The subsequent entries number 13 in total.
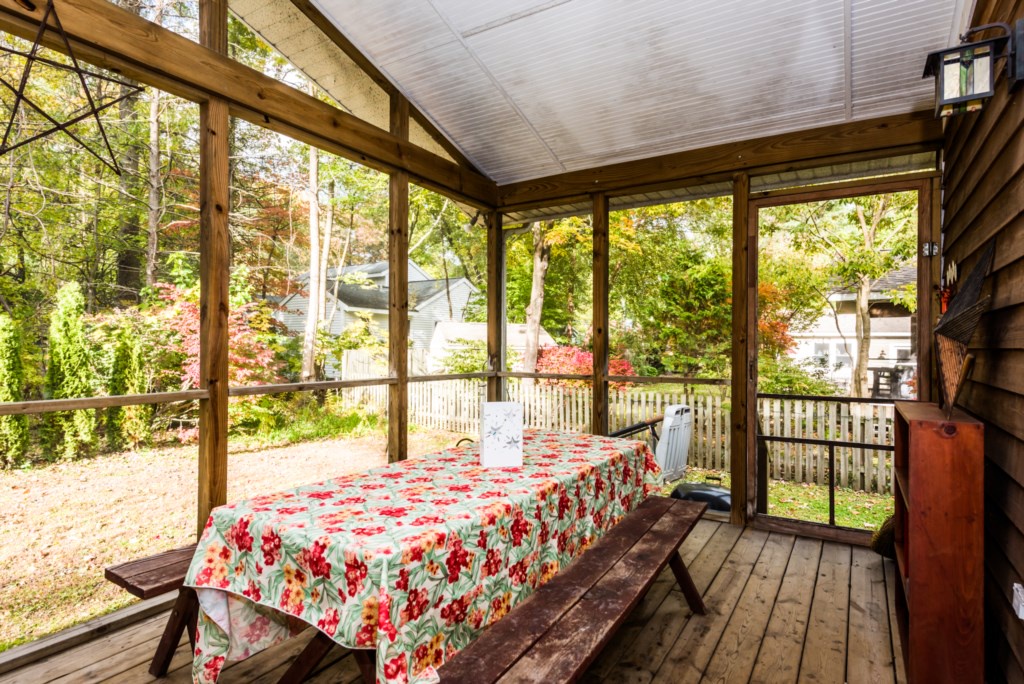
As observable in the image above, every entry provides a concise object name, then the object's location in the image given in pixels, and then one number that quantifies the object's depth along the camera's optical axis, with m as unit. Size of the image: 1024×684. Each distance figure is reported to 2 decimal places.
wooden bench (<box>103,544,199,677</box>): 1.75
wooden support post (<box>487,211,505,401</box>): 4.68
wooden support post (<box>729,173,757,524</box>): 3.69
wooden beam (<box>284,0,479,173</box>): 3.11
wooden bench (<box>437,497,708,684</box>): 1.33
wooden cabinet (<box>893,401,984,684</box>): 1.75
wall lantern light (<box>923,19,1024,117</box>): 1.77
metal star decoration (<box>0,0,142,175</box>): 1.59
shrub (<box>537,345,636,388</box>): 4.23
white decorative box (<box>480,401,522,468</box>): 2.21
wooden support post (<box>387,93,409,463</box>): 3.63
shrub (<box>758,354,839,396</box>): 3.53
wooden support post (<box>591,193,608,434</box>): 4.21
